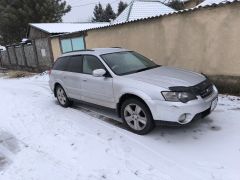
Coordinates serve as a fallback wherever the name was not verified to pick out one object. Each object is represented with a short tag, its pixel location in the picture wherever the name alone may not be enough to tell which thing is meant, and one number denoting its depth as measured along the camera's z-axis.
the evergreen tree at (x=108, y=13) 34.29
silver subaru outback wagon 2.97
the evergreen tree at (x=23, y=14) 19.95
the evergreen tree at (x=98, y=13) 35.86
